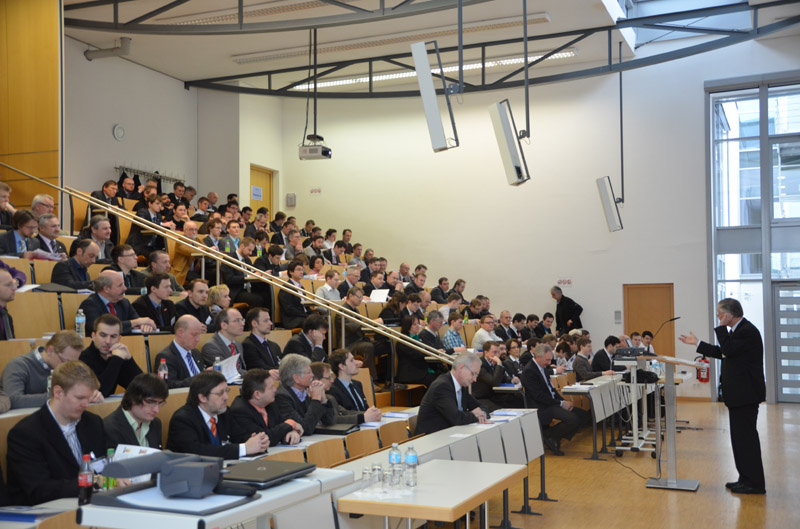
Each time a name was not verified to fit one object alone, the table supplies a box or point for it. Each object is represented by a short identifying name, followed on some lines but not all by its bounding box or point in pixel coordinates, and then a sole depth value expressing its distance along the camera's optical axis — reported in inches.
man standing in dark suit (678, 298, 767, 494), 236.1
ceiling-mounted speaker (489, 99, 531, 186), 259.3
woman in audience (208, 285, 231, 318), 267.4
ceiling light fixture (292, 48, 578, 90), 514.7
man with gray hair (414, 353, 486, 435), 214.1
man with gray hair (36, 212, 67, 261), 271.7
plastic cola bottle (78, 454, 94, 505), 86.9
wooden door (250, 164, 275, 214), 583.5
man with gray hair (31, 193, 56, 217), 298.8
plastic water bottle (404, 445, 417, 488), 132.0
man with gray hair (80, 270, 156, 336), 211.8
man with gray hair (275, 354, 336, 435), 198.4
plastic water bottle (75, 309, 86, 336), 204.5
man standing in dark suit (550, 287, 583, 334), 523.5
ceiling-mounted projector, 425.4
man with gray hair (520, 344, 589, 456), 316.8
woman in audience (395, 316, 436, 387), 339.3
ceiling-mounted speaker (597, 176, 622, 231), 445.1
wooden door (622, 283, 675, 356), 513.7
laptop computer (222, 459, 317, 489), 88.7
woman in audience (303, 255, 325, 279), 412.0
